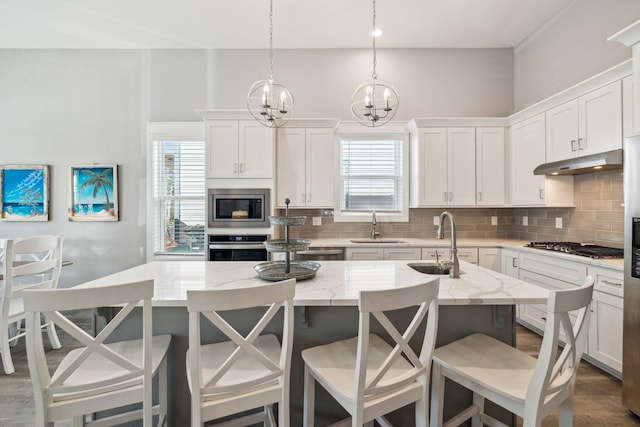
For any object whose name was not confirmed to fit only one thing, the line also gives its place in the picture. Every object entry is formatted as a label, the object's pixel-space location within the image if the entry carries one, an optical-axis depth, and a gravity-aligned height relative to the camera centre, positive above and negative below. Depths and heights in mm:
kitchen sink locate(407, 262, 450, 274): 2014 -371
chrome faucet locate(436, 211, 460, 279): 1834 -287
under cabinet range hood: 2393 +427
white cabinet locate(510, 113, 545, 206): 3332 +611
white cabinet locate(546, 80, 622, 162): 2463 +791
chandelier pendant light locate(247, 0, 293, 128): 2002 +734
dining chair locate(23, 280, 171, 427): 1090 -604
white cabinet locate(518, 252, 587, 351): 2613 -569
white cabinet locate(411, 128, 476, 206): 3887 +594
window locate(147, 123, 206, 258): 4125 +317
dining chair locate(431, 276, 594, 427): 1118 -668
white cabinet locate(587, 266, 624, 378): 2229 -793
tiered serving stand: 1638 -333
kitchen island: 1655 -583
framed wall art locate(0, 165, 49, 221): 4109 +247
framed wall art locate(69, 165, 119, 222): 4125 +264
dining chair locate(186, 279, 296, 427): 1085 -619
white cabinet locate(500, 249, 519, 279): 3355 -549
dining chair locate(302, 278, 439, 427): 1118 -665
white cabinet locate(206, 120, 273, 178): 3613 +735
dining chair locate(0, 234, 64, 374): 2426 -531
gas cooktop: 2486 -321
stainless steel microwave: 3561 +68
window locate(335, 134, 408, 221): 4270 +514
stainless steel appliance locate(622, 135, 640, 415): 1830 -381
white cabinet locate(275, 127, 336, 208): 3846 +586
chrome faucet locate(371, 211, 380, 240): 4090 -183
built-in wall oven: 3506 -397
